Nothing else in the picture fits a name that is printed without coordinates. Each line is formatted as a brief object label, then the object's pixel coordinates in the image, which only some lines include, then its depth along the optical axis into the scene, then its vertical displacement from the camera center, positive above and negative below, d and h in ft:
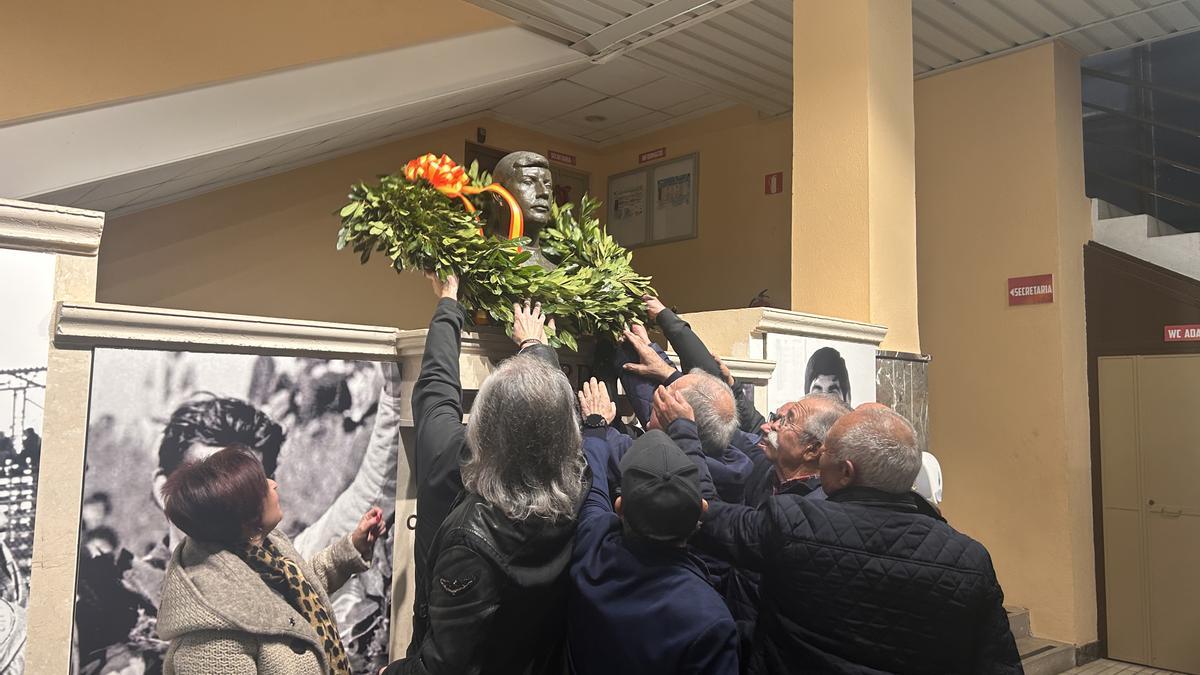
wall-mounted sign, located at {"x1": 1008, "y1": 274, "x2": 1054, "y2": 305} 16.49 +2.51
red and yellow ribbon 7.04 +1.94
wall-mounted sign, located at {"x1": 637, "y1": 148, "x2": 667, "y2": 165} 24.32 +7.34
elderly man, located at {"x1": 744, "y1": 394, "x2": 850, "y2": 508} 6.56 -0.23
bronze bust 7.93 +2.07
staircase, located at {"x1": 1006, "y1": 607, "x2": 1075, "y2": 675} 14.77 -4.12
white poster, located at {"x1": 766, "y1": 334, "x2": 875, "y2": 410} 11.07 +0.63
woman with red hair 5.60 -1.24
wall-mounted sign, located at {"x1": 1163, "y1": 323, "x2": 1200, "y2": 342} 15.69 +1.63
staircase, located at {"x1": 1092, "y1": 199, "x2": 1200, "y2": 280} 16.05 +3.53
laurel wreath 6.82 +1.24
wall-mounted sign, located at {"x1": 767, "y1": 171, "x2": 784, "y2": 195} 21.65 +5.86
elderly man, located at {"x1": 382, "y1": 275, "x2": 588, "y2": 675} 4.77 -0.74
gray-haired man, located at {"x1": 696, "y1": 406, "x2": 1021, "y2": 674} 5.26 -1.01
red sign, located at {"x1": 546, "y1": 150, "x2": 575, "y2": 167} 24.75 +7.34
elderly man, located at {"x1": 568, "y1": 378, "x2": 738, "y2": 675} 4.88 -1.02
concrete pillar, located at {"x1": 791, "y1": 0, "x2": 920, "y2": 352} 12.78 +3.85
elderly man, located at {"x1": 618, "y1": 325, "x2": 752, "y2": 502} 6.66 -0.10
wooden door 15.55 -1.59
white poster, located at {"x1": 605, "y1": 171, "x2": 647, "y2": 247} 24.97 +6.01
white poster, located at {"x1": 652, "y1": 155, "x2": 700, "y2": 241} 23.62 +5.99
